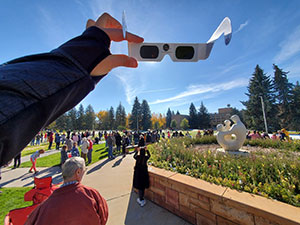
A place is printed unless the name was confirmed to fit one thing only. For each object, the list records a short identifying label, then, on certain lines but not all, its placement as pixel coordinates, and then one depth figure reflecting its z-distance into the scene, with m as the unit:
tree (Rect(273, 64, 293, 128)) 29.06
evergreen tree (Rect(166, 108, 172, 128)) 72.38
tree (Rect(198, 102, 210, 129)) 56.44
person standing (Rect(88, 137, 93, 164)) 9.01
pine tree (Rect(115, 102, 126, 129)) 62.41
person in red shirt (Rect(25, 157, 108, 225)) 1.42
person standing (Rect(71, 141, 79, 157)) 7.46
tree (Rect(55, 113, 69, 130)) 54.34
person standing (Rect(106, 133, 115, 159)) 9.60
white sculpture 6.49
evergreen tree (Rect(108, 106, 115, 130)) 62.16
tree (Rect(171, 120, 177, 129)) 64.69
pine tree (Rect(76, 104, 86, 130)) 57.66
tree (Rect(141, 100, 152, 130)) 56.34
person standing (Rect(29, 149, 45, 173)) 7.27
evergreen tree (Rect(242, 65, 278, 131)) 26.94
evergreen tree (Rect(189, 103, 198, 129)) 58.12
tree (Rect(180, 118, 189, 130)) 58.11
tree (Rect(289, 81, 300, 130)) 27.41
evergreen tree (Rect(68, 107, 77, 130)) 56.69
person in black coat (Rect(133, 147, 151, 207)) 4.19
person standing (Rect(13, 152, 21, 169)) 8.55
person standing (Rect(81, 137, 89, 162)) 8.42
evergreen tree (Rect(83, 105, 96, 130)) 58.81
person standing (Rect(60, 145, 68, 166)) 7.65
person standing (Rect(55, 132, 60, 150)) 15.17
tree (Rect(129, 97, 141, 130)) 56.12
